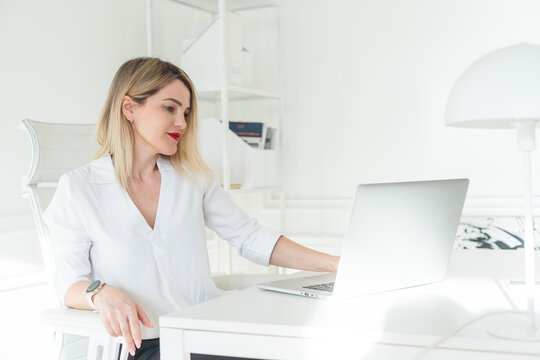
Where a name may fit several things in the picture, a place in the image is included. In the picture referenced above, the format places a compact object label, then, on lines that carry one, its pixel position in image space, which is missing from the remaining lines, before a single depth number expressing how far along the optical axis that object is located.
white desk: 0.86
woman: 1.46
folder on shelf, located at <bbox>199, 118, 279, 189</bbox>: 2.55
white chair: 1.50
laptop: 1.05
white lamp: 0.88
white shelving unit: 2.51
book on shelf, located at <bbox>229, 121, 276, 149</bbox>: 2.76
